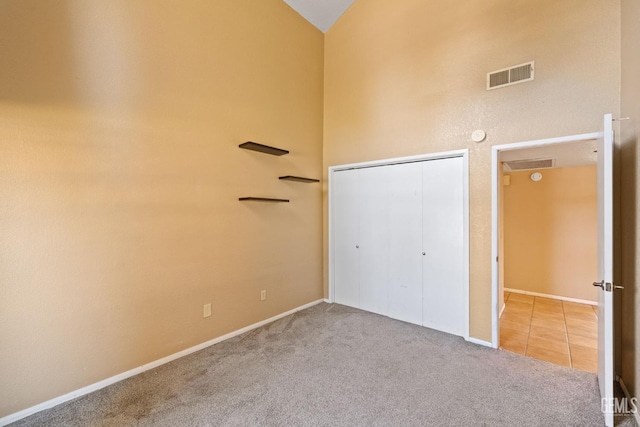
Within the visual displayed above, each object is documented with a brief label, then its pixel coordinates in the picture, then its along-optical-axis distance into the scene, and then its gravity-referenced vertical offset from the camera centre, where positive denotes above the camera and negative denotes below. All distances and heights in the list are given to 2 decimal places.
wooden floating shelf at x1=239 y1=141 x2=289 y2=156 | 3.16 +0.77
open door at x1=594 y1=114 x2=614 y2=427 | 1.77 -0.35
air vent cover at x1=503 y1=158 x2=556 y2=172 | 4.01 +0.76
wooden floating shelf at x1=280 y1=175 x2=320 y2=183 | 3.64 +0.46
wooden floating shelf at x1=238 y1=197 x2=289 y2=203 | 3.20 +0.17
